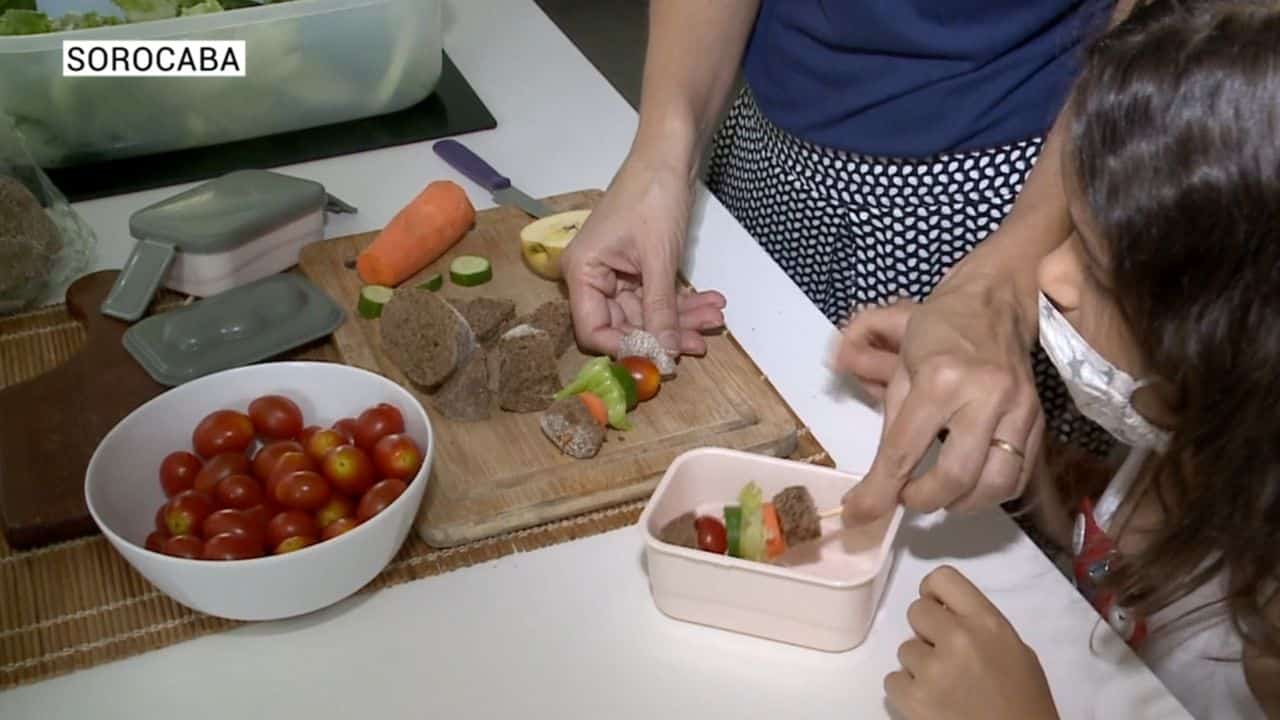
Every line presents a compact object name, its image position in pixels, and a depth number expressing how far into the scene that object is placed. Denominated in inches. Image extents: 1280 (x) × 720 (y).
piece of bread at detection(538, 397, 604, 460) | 40.1
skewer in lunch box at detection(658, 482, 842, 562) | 35.6
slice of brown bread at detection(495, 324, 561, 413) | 41.9
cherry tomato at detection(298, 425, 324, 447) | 38.9
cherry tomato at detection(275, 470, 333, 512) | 35.6
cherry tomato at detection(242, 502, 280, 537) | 34.9
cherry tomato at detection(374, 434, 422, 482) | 36.3
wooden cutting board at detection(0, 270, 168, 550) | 37.1
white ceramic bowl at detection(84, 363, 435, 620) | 32.8
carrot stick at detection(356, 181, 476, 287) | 48.1
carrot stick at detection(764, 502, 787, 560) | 35.6
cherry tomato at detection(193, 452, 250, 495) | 36.5
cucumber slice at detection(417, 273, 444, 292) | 47.8
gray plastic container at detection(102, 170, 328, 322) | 45.9
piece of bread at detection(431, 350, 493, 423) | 41.7
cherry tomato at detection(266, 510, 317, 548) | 34.7
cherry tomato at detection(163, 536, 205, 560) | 33.7
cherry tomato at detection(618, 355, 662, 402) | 42.4
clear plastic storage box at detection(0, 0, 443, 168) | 52.7
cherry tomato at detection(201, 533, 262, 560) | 33.6
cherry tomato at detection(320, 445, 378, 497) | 36.3
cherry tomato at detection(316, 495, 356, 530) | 35.8
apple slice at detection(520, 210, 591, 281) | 48.9
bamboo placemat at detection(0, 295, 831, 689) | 34.5
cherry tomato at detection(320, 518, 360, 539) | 34.9
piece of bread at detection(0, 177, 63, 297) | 46.0
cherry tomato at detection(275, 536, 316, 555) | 34.3
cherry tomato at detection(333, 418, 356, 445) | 38.1
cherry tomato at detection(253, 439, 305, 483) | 36.9
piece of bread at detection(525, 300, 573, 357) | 45.5
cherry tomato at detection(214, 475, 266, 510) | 35.9
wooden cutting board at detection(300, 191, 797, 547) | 38.5
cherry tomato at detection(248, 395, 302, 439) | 38.7
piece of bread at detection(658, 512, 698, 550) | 35.5
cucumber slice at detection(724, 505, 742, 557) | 35.7
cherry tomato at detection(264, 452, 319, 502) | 36.2
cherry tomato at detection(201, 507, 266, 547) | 34.4
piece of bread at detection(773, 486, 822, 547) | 36.0
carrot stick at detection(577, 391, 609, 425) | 40.9
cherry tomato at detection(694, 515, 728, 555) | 35.7
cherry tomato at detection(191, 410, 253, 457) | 37.9
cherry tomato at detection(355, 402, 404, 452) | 37.6
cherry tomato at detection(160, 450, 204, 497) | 36.9
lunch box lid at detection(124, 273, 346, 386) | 42.6
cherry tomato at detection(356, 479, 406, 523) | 35.1
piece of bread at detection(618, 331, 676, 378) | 43.4
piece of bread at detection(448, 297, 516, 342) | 44.9
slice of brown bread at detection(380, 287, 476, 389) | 42.6
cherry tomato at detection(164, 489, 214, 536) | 34.8
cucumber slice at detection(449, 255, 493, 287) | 48.7
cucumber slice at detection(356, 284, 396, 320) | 46.2
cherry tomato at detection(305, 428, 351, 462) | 37.1
